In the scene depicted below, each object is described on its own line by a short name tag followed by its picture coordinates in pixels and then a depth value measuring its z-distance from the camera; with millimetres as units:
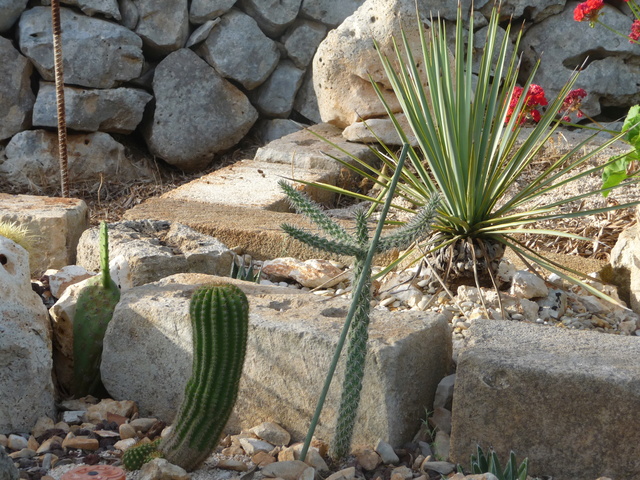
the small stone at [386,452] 3898
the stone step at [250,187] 8656
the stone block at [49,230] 6434
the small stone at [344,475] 3648
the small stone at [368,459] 3826
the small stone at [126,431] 4180
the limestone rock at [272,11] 12742
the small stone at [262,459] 3842
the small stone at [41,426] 4199
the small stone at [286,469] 3646
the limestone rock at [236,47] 12609
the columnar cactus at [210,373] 3480
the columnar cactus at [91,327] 4816
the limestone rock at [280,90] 13180
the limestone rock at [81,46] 11742
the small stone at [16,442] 4062
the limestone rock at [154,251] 5496
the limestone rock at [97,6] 11859
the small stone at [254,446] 3961
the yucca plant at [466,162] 5867
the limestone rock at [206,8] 12437
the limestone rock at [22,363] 4187
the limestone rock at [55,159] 11836
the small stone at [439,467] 3816
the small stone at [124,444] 4035
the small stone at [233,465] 3791
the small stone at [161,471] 3540
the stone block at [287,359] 4016
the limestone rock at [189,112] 12406
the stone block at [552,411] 3656
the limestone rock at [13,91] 11727
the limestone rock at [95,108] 11844
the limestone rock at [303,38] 13016
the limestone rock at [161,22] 12195
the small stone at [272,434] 4098
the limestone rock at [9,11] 11648
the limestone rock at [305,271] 6414
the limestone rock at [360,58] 9914
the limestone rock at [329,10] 12805
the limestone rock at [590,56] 12555
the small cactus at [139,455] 3746
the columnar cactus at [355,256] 3477
